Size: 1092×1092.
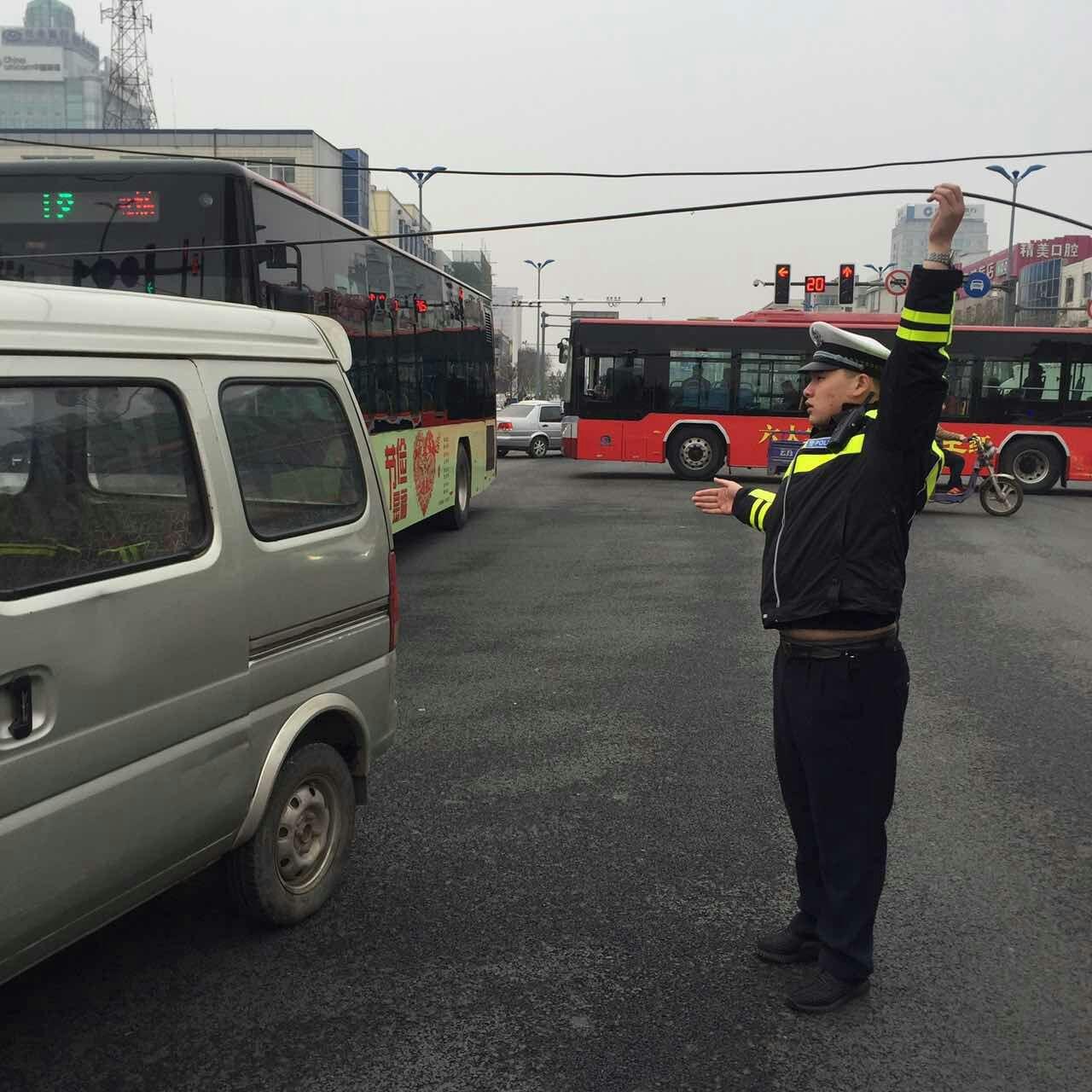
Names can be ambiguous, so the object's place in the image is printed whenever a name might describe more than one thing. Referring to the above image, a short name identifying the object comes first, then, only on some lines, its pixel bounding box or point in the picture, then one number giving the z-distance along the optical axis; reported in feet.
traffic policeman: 10.73
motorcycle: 58.80
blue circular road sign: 91.03
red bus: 75.05
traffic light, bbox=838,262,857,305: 111.24
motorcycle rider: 58.54
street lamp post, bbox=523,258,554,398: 246.27
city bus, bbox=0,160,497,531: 26.07
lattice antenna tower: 263.90
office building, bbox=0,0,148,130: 578.66
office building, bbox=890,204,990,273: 632.38
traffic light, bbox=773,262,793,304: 112.57
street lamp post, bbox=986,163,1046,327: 135.42
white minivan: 9.04
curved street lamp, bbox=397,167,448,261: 133.80
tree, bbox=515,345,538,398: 365.61
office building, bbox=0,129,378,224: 197.77
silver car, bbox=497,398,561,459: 106.93
